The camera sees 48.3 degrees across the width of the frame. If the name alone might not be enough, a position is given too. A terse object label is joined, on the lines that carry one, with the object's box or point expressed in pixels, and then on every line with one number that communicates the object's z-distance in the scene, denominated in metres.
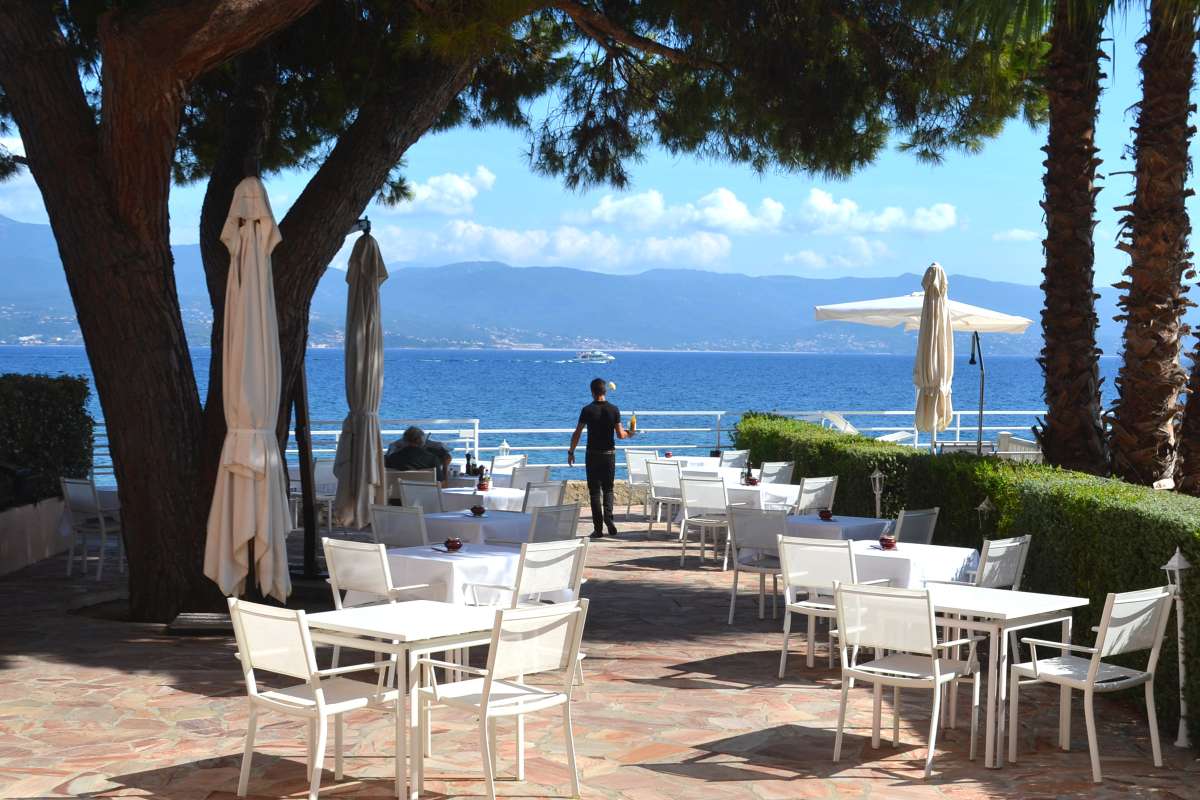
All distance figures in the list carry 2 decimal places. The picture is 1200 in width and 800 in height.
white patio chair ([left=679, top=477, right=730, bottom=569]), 11.16
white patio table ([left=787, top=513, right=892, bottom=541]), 8.68
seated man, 11.56
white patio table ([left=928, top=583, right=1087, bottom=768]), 5.43
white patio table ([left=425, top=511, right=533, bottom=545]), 8.60
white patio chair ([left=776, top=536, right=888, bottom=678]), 6.86
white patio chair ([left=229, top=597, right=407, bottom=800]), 4.56
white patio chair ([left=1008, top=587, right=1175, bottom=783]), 5.25
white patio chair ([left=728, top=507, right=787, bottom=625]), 8.46
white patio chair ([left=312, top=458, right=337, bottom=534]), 12.82
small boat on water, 117.72
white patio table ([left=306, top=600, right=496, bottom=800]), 4.76
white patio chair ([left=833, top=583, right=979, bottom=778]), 5.31
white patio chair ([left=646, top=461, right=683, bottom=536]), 12.98
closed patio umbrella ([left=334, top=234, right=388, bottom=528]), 9.96
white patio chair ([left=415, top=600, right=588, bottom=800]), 4.54
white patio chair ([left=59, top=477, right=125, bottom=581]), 10.20
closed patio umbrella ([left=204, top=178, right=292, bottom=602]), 7.62
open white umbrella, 13.31
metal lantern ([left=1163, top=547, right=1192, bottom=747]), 5.69
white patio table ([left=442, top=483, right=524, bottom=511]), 10.49
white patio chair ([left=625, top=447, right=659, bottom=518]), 14.50
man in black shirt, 12.93
